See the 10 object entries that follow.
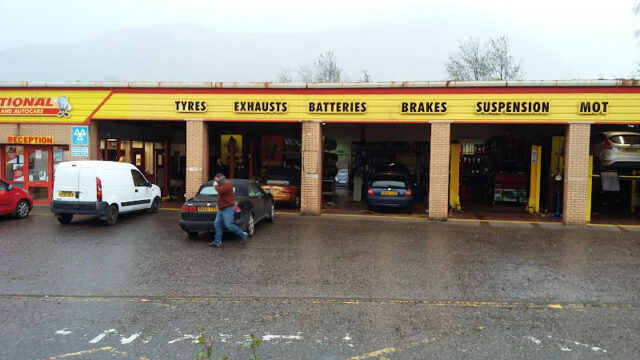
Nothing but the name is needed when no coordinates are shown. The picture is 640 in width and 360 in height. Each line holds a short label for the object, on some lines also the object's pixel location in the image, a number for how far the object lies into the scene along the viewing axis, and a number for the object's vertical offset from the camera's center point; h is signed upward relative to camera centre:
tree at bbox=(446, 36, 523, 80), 40.81 +9.34
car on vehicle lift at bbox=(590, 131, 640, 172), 14.09 +0.50
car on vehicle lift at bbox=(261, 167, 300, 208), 16.48 -0.90
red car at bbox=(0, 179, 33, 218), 12.39 -1.25
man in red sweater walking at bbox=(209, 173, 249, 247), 9.59 -1.11
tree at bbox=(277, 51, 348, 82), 49.34 +10.13
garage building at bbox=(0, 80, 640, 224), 13.71 +1.44
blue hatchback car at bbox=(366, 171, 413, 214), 15.21 -1.05
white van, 11.77 -0.85
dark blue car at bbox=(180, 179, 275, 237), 10.06 -1.14
